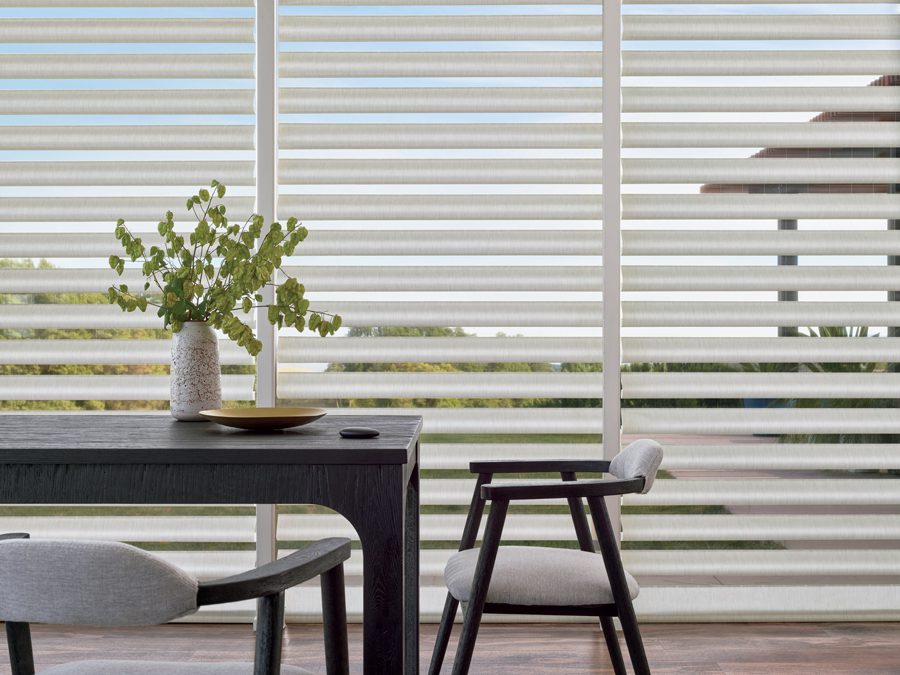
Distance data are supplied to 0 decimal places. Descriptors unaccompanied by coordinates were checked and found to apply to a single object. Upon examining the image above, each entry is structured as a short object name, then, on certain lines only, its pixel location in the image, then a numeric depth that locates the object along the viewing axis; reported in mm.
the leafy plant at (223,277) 1939
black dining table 1354
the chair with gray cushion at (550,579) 1814
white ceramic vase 1977
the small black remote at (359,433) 1594
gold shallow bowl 1705
